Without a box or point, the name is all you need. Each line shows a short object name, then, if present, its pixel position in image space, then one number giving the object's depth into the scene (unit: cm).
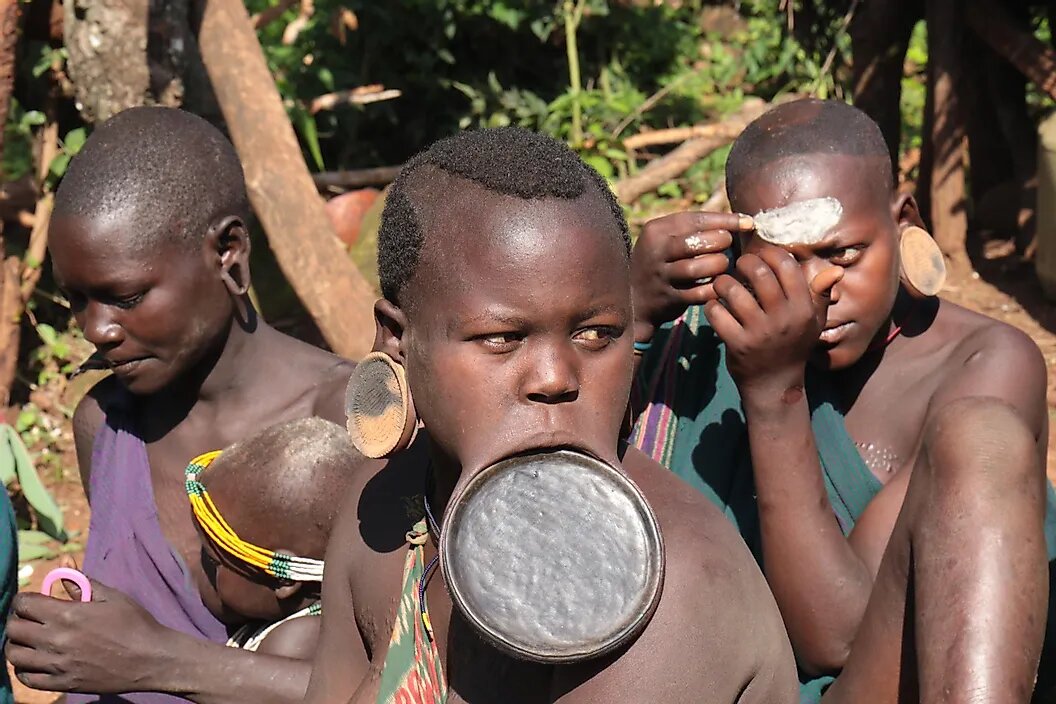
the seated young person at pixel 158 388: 249
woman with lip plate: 153
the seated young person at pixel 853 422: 198
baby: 246
